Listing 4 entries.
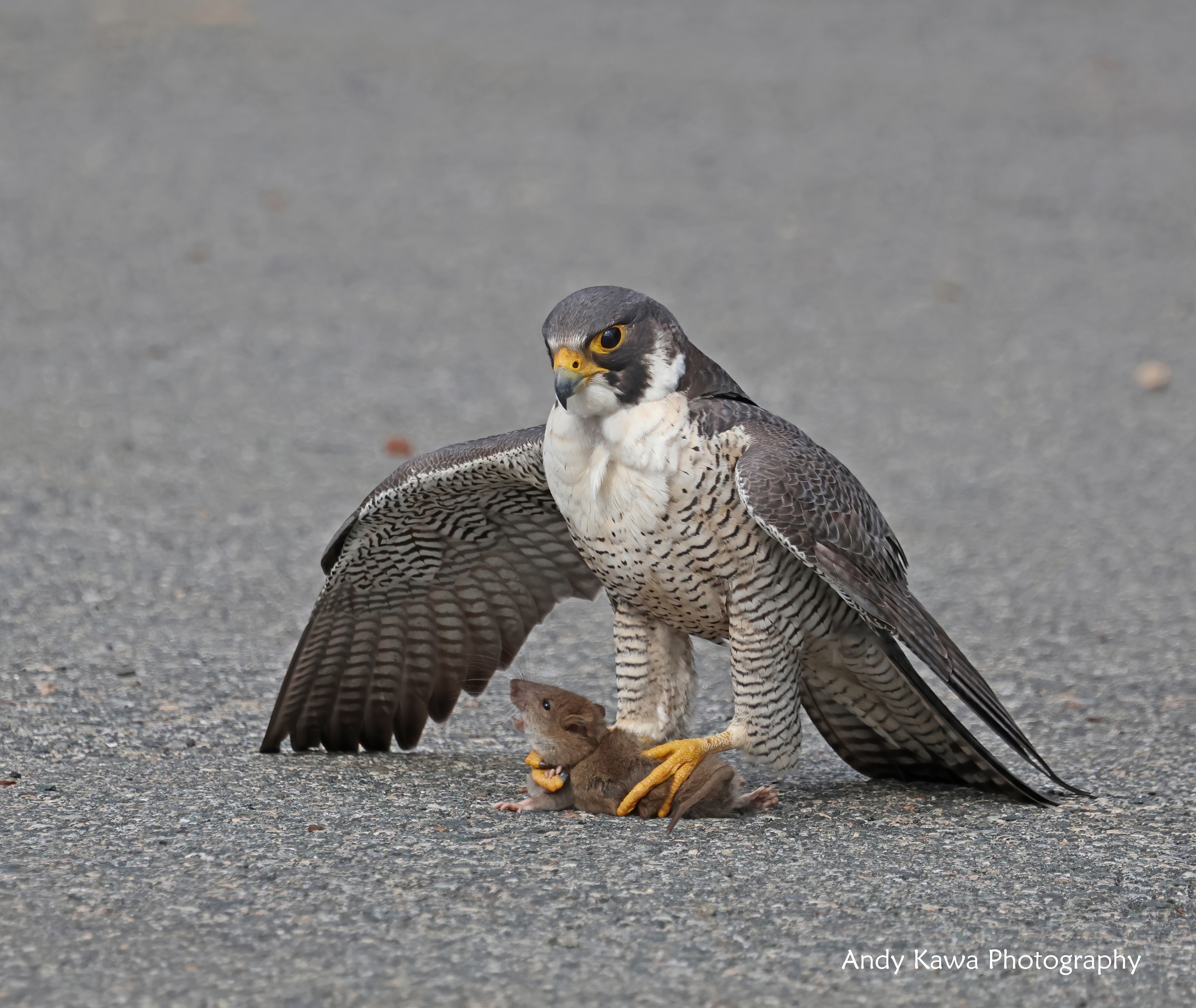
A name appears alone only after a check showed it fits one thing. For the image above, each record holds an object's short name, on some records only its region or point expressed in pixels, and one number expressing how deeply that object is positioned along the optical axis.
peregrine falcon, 8.71
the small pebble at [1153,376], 22.11
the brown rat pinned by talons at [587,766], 9.08
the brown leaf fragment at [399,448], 18.92
